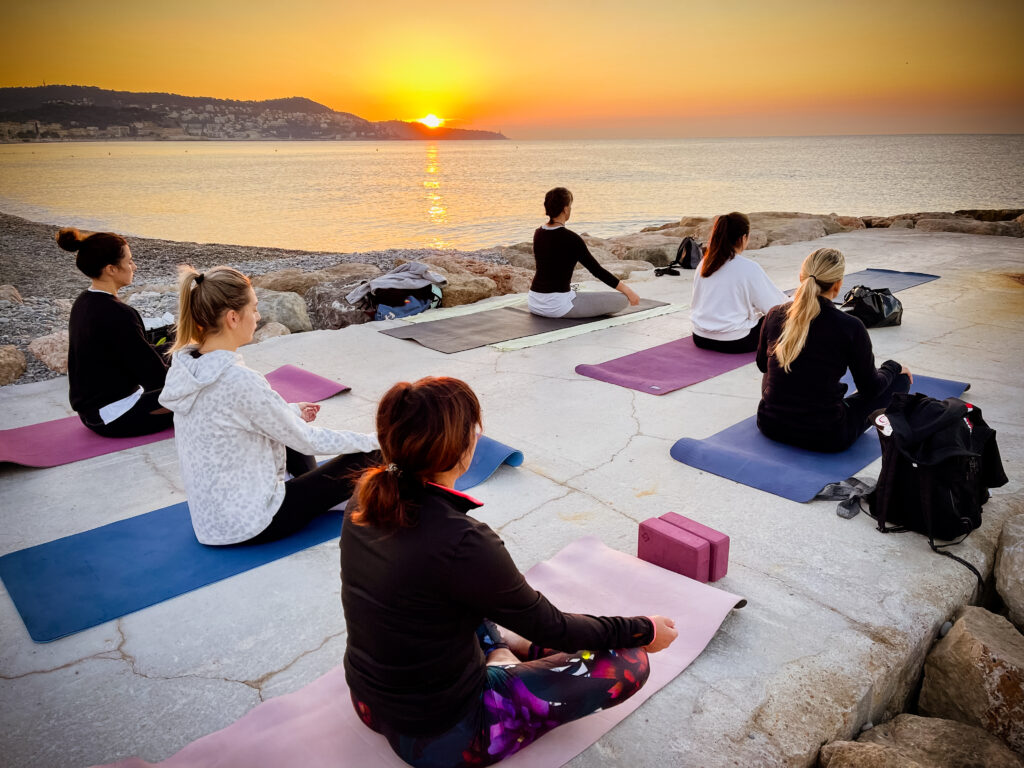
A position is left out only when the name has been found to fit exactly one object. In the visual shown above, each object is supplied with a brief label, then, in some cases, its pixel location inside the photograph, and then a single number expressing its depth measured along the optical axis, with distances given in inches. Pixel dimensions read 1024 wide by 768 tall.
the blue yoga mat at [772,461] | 128.0
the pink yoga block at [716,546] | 98.3
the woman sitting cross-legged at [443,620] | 56.6
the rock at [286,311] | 263.1
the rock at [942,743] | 71.6
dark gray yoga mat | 228.5
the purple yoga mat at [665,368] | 186.1
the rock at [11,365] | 206.8
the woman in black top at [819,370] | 129.3
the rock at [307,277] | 324.2
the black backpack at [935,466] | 105.0
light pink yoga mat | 70.6
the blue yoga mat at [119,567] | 98.0
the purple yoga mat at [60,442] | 148.3
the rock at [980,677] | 76.8
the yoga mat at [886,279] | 291.9
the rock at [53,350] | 216.4
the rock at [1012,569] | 95.1
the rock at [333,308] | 268.1
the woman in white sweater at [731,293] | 200.7
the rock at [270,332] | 246.2
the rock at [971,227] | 422.0
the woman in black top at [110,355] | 145.1
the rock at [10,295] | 315.9
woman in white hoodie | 101.0
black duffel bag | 229.6
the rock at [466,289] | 284.4
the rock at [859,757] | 65.4
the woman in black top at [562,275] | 239.1
